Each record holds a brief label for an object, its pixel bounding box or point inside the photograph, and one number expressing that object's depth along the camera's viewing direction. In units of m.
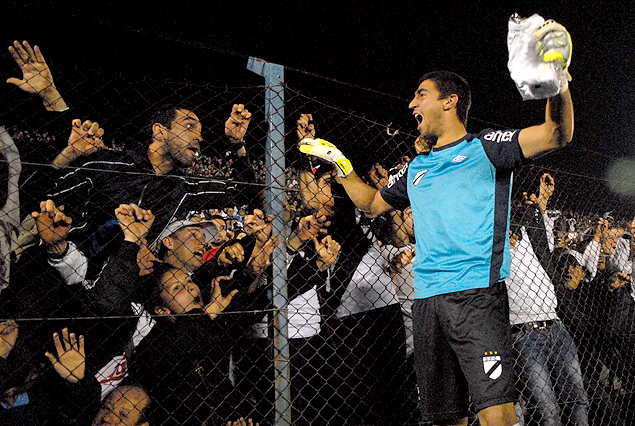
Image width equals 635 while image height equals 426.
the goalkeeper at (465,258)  1.56
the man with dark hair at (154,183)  2.22
